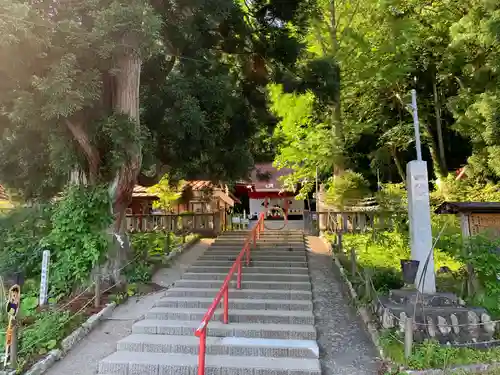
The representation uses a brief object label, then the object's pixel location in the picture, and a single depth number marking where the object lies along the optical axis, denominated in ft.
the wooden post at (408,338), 15.85
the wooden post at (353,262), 27.84
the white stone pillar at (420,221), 22.36
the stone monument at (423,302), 17.51
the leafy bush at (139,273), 28.60
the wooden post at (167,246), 36.13
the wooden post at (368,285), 22.29
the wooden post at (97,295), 23.82
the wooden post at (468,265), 23.01
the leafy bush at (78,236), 23.88
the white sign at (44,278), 22.84
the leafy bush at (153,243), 34.71
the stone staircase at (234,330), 16.65
